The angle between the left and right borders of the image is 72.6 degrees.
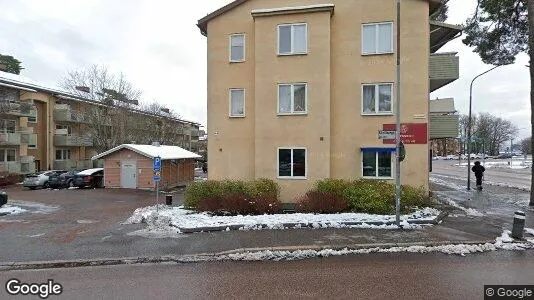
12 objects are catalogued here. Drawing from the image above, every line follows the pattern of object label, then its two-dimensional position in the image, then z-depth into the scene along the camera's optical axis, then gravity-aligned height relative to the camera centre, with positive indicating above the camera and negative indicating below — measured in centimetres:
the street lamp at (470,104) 2269 +287
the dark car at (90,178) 2942 -250
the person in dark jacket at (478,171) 2252 -142
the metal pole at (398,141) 1095 +22
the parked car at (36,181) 2995 -271
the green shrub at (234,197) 1343 -186
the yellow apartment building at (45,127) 3469 +230
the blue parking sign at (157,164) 1348 -59
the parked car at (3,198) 1800 -250
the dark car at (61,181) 3039 -274
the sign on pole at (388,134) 1146 +45
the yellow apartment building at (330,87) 1484 +258
